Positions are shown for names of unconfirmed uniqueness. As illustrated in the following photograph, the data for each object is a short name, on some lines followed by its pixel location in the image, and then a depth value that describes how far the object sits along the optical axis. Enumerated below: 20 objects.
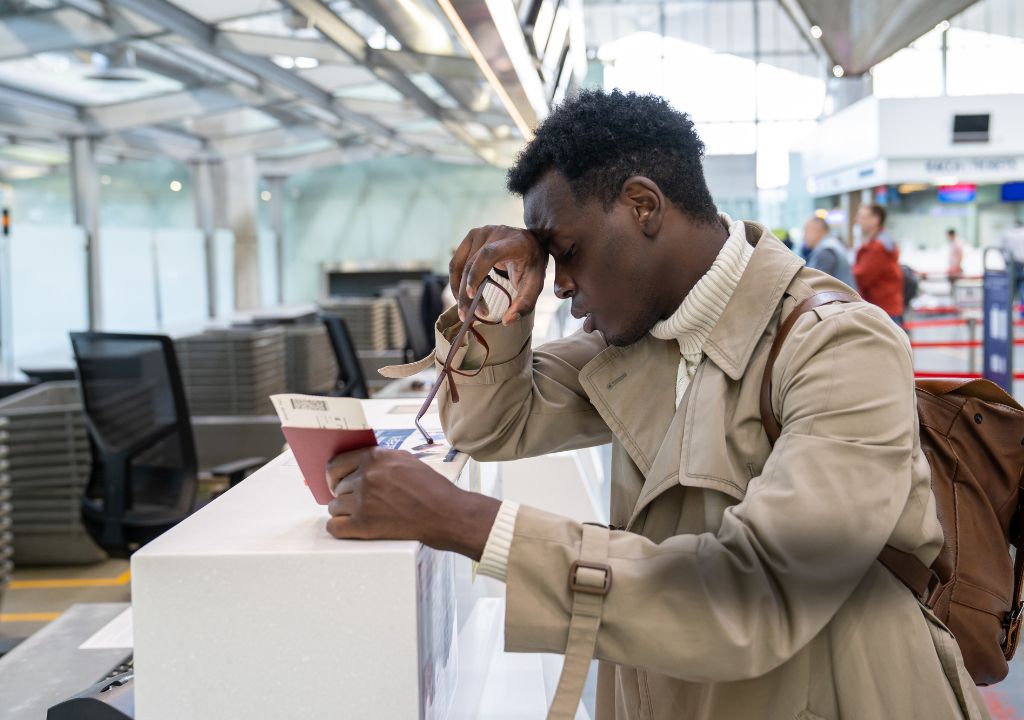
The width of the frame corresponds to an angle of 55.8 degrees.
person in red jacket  8.88
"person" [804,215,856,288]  8.30
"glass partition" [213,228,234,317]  13.41
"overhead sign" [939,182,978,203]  21.17
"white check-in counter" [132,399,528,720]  1.00
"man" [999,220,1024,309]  16.75
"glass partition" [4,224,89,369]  8.06
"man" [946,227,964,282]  19.05
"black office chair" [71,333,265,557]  4.20
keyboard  1.69
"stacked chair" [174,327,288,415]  6.87
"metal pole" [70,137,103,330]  9.42
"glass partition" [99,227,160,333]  10.12
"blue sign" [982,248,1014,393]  8.48
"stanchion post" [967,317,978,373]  10.59
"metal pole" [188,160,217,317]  13.21
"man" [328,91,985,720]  1.03
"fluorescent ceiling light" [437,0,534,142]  2.36
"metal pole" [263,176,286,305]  19.89
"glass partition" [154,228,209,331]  11.63
